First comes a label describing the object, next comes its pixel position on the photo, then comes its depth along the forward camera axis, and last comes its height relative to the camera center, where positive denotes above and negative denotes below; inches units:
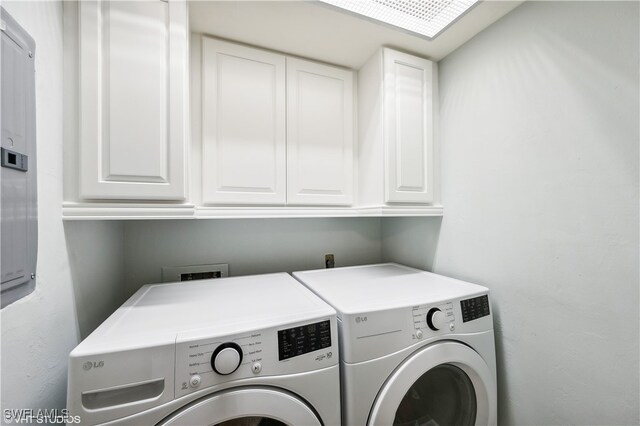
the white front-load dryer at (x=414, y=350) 31.6 -19.2
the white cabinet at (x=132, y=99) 31.4 +15.6
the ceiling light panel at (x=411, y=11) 38.6 +32.9
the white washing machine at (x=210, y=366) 22.8 -15.5
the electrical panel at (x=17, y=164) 20.1 +4.6
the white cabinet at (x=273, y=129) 45.3 +17.2
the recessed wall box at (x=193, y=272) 51.1 -12.1
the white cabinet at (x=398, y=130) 48.8 +17.2
